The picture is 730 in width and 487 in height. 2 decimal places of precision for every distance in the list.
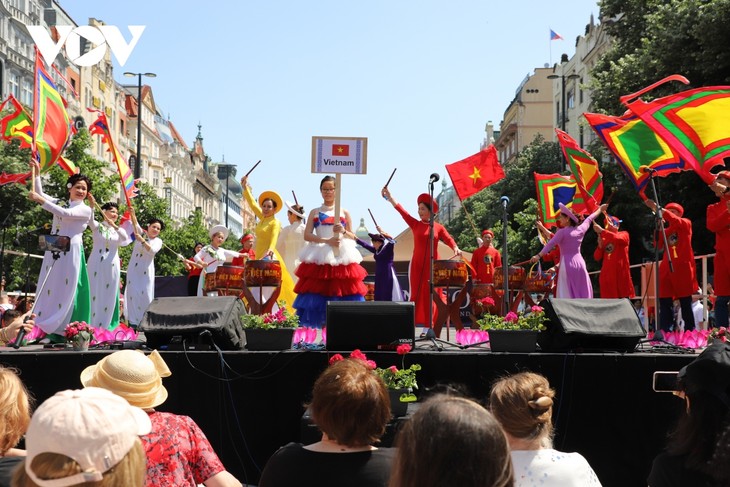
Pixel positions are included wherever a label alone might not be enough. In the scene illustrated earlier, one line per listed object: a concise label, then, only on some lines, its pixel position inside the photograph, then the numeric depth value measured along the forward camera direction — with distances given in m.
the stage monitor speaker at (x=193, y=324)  7.34
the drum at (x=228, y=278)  12.42
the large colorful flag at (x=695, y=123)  11.02
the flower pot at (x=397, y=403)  6.31
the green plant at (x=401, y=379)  6.30
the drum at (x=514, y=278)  14.04
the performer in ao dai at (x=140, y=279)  15.08
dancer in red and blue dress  11.41
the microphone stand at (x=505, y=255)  9.81
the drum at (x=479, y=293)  14.28
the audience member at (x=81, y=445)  2.01
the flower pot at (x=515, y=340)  7.19
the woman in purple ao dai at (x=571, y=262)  12.53
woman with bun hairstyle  3.29
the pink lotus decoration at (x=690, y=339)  7.92
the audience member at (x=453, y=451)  2.02
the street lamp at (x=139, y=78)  34.98
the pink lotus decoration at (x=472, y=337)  8.24
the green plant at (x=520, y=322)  7.28
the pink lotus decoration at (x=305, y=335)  8.07
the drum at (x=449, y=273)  11.16
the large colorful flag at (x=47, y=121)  10.85
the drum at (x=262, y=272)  11.65
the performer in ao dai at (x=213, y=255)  16.16
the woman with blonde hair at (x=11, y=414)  3.32
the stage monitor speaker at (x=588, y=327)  7.25
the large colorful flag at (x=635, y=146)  11.34
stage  6.94
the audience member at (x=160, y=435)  3.61
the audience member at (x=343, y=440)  3.13
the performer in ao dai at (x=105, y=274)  11.87
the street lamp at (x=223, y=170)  140.00
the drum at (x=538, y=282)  13.74
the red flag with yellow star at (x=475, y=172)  14.77
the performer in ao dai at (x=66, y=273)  10.08
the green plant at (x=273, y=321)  7.43
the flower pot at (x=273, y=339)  7.36
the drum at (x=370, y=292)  15.99
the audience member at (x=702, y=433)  2.81
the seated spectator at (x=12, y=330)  7.50
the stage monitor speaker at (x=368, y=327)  7.12
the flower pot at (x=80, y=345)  7.35
